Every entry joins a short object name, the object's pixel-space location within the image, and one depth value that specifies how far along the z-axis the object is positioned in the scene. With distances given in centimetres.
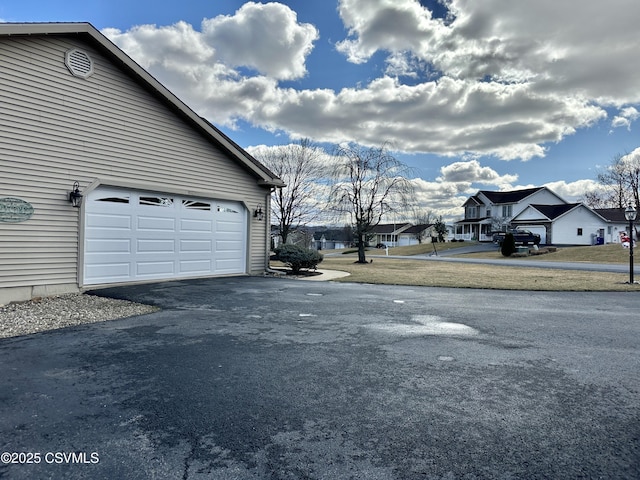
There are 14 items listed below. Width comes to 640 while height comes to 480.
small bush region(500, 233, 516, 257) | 3120
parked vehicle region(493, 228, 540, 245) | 3949
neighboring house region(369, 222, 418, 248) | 7544
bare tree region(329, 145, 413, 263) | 2394
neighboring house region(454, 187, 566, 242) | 4853
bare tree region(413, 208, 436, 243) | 6674
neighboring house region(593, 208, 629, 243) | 4475
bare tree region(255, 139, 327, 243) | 2962
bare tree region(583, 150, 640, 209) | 4531
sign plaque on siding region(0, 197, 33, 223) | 782
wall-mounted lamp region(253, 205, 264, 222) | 1332
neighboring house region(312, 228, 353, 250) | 7319
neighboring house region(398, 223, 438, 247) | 7323
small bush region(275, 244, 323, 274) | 1383
